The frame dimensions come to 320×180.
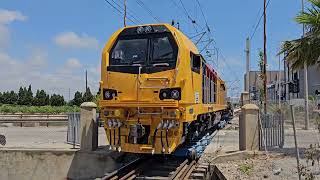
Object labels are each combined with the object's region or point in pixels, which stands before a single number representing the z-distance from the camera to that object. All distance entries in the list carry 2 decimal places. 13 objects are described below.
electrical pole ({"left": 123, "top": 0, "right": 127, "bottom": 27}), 25.73
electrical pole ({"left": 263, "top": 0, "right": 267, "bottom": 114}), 27.73
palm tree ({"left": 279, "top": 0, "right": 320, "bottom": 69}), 13.19
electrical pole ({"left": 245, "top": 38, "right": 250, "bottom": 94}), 42.91
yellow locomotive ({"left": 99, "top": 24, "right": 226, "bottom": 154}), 11.20
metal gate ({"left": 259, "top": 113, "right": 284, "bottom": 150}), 15.01
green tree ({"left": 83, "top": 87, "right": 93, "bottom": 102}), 70.75
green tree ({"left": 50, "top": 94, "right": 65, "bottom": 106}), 76.25
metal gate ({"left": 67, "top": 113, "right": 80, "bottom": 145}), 16.02
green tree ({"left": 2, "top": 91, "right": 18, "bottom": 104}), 78.12
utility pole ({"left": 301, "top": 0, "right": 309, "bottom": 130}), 25.99
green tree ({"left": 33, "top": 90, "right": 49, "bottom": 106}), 76.19
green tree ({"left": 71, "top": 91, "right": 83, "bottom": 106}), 75.94
